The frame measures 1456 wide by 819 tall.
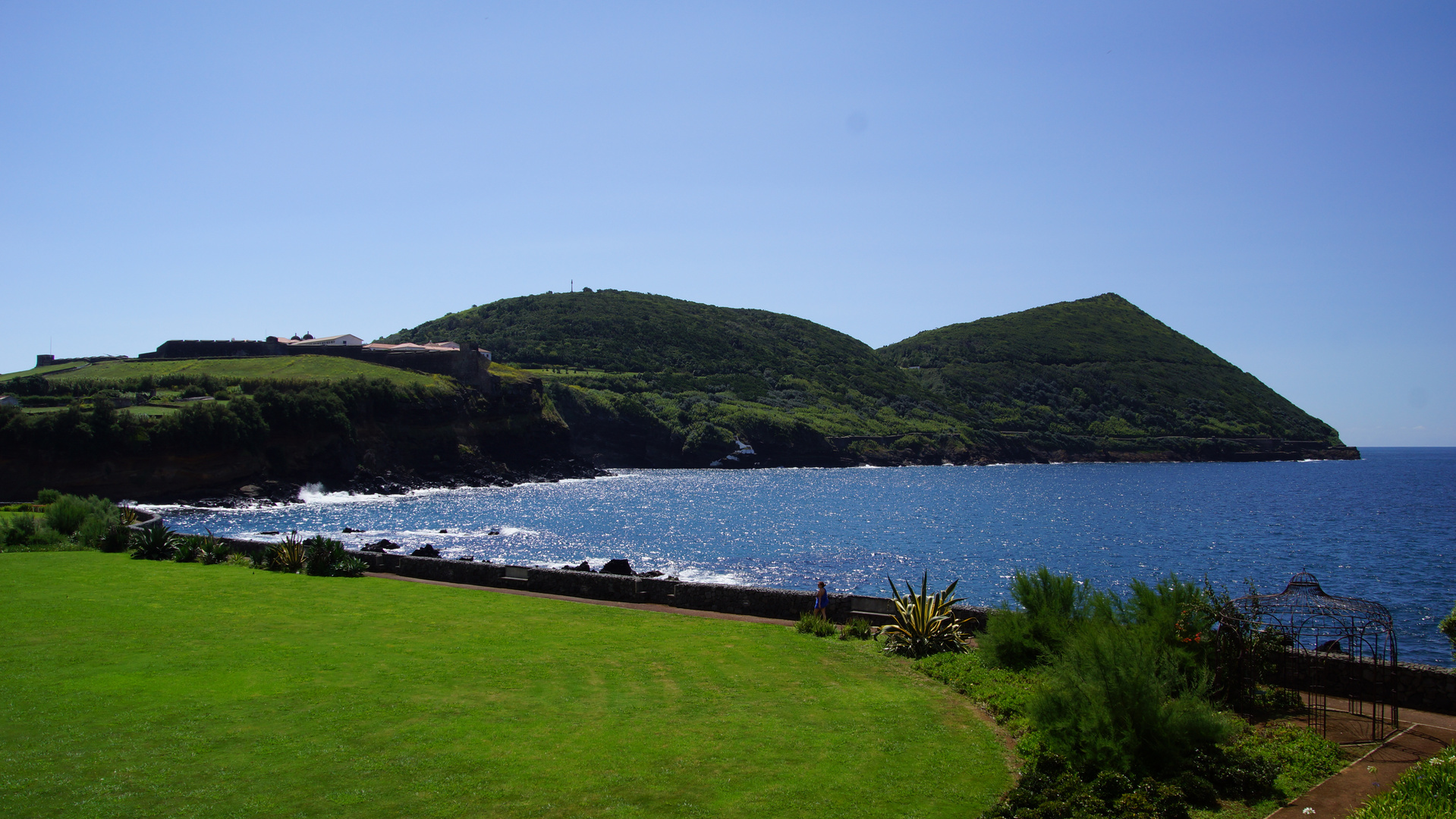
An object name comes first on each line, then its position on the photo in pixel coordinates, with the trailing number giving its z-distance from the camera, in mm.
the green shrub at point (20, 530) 24781
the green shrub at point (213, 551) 22625
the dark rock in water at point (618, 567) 26953
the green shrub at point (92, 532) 25344
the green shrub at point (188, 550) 22578
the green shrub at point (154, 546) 22938
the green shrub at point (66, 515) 27094
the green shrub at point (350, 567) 21500
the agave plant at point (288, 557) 21578
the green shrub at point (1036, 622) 13422
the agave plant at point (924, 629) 14953
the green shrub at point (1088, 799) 8125
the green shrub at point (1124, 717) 9023
